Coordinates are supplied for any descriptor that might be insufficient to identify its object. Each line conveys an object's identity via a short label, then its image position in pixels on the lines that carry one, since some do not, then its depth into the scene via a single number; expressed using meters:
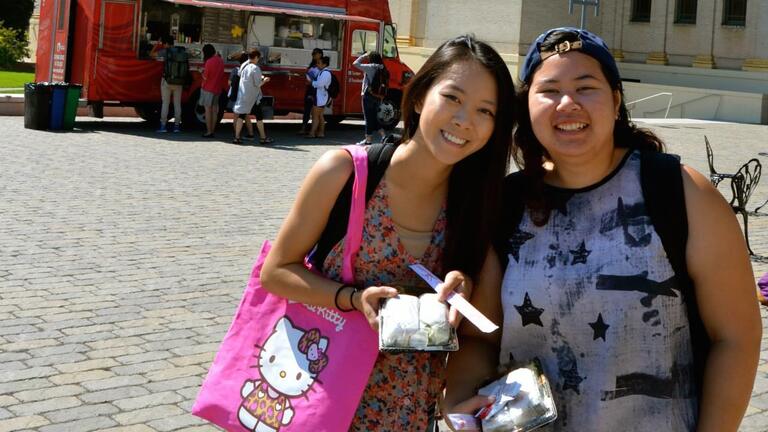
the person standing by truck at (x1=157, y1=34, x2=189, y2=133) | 21.22
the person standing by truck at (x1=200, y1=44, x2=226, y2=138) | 21.17
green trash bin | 20.47
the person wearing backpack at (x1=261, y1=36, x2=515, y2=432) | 2.62
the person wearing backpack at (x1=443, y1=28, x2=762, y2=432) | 2.36
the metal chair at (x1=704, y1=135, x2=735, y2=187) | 11.34
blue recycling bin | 20.20
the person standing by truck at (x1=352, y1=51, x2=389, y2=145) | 21.20
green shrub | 40.81
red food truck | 21.58
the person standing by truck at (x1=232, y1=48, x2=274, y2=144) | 20.17
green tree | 46.25
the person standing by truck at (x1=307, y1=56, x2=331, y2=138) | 22.34
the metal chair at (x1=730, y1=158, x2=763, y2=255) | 10.42
